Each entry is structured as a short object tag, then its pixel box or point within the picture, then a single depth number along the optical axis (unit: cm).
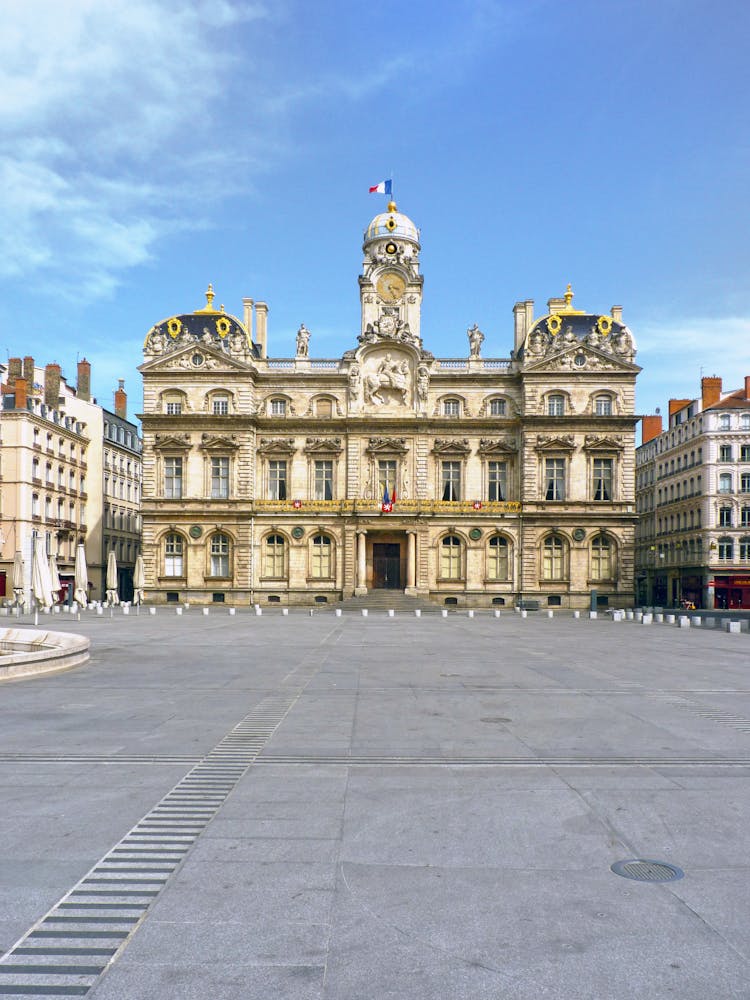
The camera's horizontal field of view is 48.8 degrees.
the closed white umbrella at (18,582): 5088
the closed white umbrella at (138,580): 5760
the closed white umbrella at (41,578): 3788
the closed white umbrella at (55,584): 3935
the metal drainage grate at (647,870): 781
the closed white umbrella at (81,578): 5031
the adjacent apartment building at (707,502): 7450
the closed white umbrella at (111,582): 5616
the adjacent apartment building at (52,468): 6569
